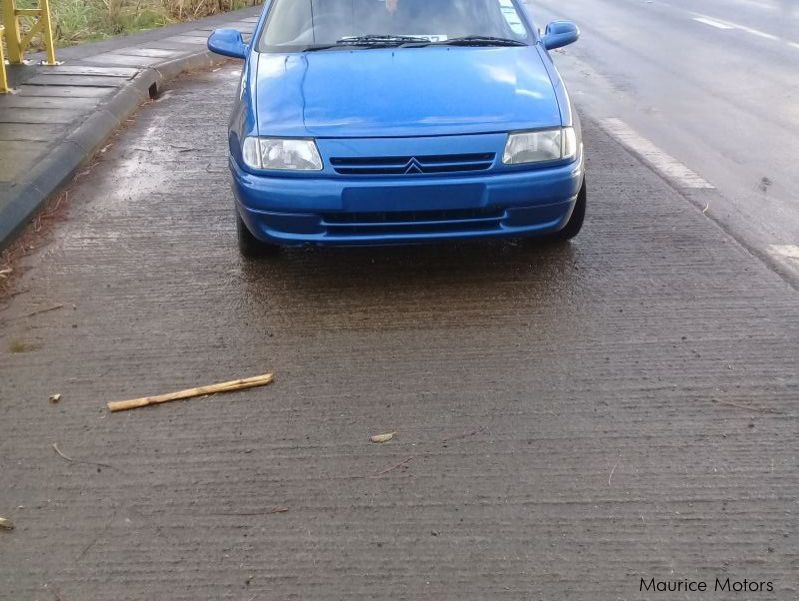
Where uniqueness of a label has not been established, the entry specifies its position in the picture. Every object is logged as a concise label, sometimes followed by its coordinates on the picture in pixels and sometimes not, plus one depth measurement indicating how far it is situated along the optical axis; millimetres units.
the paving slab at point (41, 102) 7836
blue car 4211
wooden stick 3588
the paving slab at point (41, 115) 7359
